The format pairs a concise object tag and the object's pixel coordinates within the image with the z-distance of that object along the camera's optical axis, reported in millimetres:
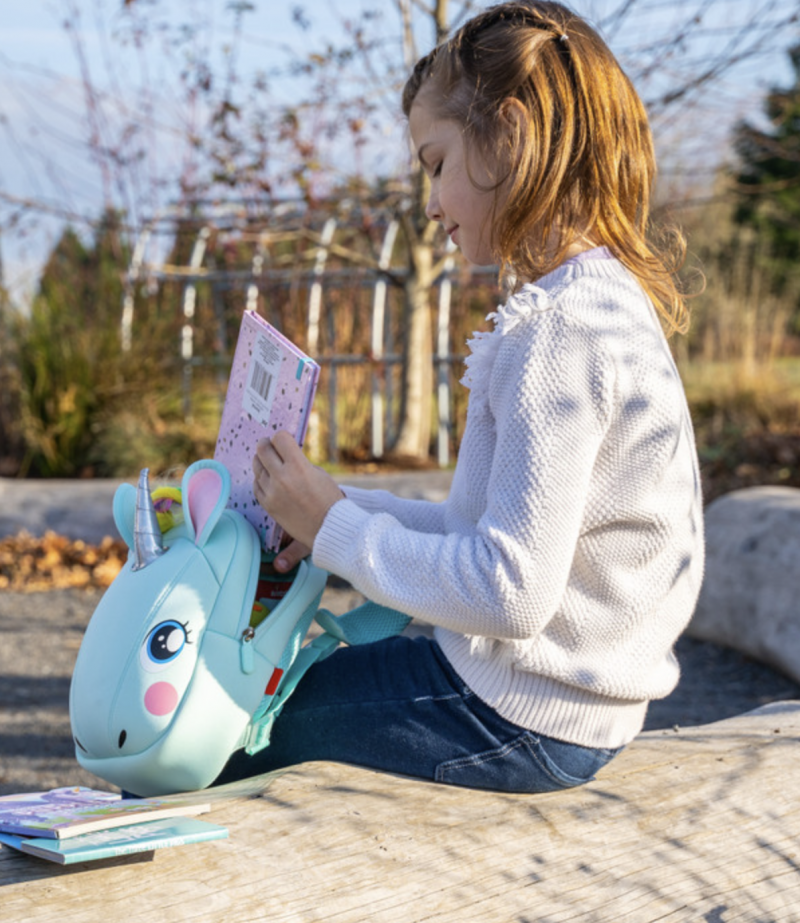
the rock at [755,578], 4003
